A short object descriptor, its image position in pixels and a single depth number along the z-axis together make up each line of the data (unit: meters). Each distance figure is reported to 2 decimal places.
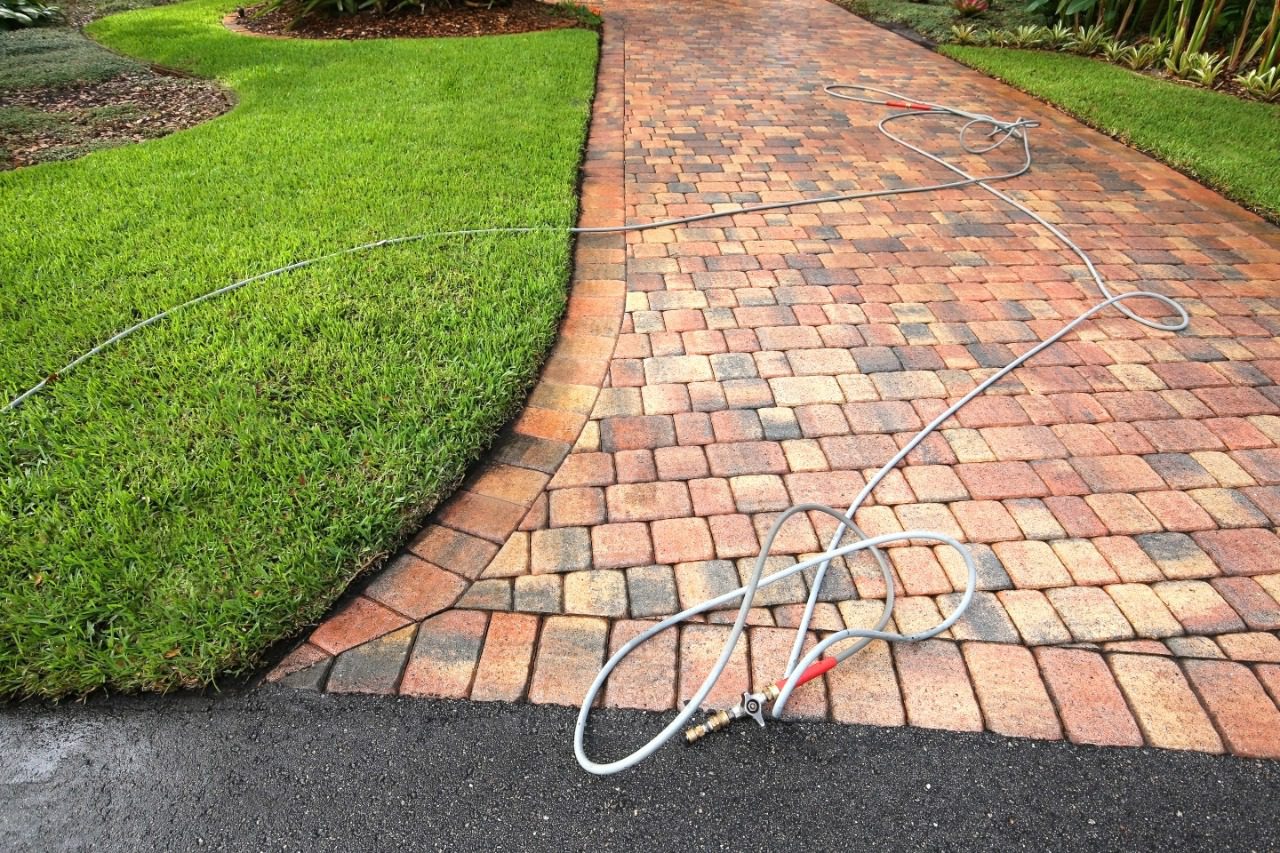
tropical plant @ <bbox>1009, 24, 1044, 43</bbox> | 7.63
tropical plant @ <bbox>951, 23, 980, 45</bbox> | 7.93
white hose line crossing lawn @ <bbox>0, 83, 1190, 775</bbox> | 1.69
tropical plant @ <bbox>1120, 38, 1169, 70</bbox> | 6.77
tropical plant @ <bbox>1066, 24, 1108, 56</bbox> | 7.31
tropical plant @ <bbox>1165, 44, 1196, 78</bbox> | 6.48
